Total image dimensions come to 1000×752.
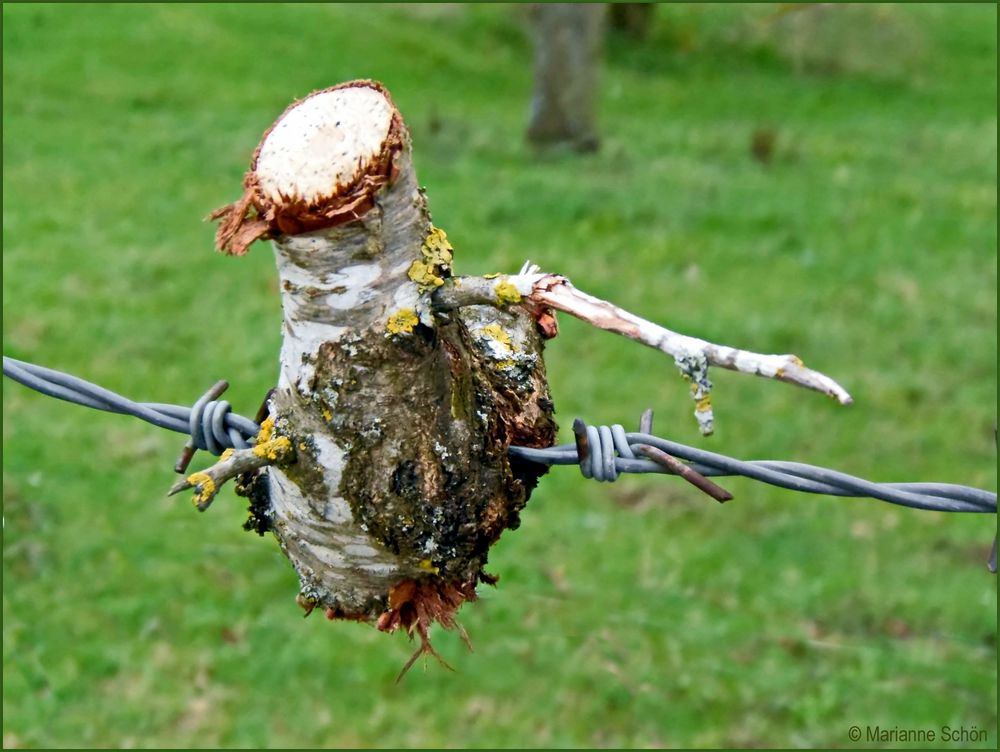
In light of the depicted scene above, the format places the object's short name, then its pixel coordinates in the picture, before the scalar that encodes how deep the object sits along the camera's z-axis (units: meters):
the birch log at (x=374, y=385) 1.01
